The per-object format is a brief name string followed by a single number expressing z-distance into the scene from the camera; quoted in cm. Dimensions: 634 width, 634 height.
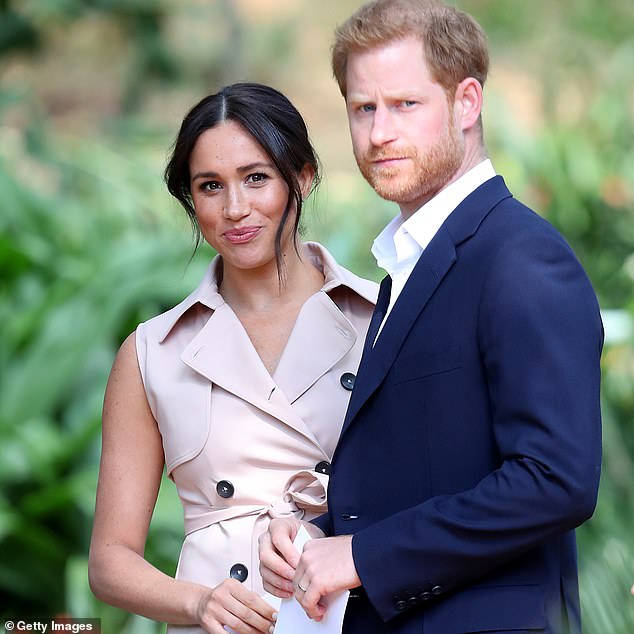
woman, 649
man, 602
